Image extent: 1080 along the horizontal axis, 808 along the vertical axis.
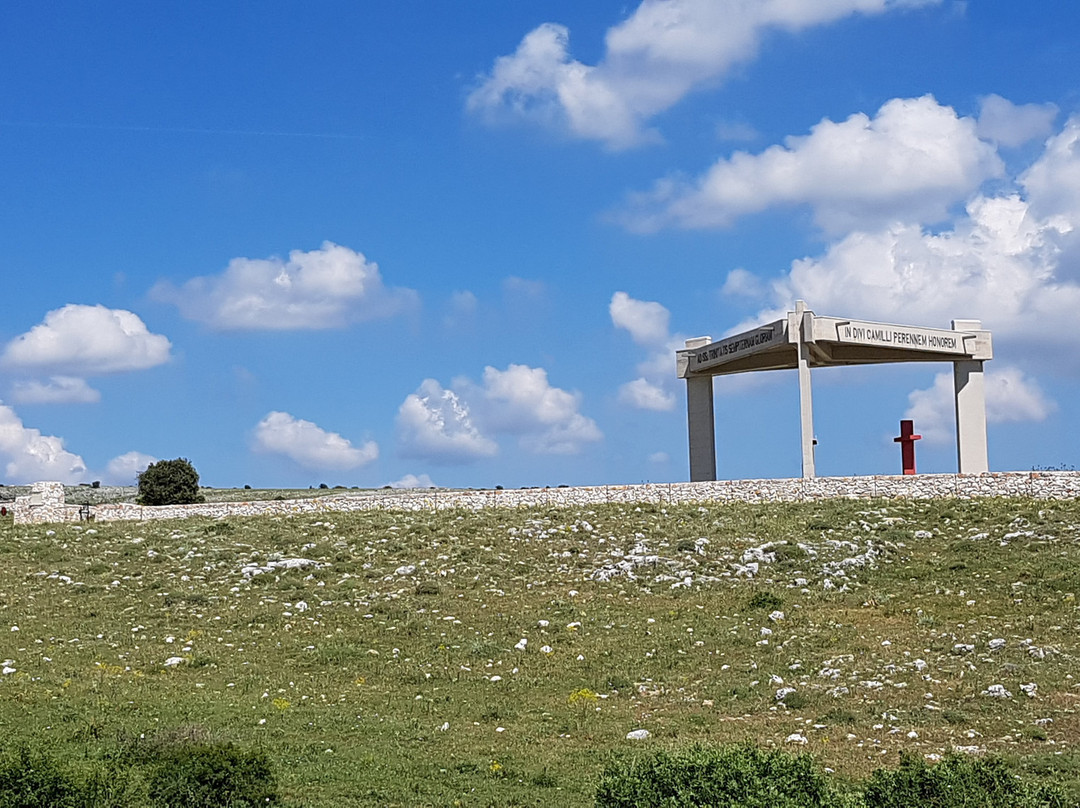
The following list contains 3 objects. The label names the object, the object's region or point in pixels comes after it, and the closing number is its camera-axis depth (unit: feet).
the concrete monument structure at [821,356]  139.95
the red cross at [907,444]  151.02
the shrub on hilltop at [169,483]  179.42
